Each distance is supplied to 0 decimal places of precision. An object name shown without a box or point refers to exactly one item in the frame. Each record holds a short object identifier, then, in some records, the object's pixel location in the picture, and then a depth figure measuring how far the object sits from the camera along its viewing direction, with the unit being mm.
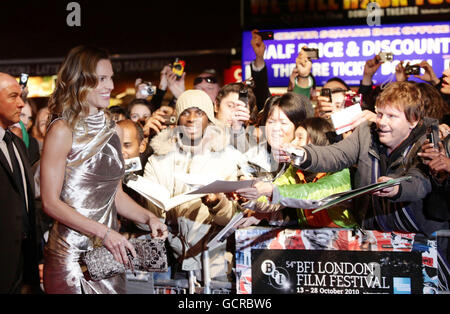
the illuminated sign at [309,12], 6312
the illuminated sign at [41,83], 9859
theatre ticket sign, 6141
